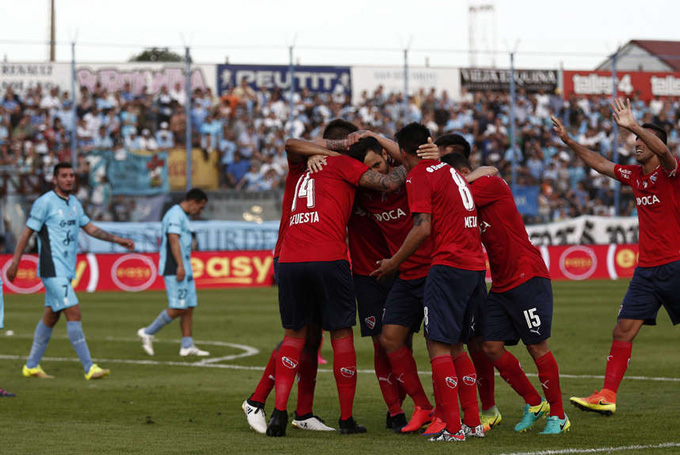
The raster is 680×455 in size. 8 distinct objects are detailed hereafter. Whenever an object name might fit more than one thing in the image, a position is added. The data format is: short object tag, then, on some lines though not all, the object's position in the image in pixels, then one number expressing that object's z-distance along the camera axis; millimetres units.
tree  149250
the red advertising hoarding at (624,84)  79000
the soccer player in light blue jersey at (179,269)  28516
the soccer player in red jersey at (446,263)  14500
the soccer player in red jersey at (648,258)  17172
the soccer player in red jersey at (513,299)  15664
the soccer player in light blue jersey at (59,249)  23422
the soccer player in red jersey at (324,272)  15312
